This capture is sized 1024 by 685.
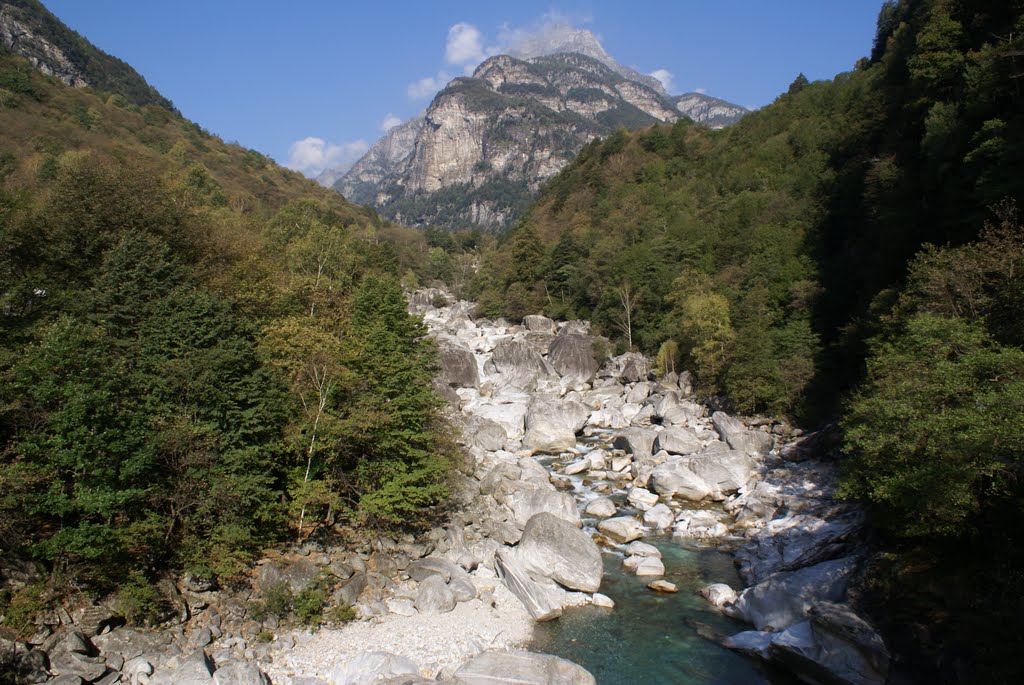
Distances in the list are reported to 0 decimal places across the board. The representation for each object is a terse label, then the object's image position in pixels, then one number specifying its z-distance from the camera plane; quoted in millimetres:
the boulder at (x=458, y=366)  45312
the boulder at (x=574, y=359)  51594
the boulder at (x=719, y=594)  16969
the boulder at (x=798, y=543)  17714
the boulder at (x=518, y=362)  50188
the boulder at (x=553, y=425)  34156
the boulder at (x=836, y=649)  12312
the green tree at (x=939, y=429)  13086
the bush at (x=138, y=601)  12727
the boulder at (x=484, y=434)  31781
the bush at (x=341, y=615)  15086
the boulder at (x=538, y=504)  22703
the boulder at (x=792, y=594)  15062
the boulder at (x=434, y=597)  16031
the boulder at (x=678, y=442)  30516
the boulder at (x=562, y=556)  17844
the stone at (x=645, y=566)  19125
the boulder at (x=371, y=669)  12703
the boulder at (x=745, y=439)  30438
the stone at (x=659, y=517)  23203
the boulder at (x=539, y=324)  60559
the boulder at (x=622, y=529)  21953
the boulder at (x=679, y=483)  25766
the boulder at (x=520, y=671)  12438
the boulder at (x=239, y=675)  11836
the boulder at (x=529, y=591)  16516
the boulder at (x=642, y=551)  20202
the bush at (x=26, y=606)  11314
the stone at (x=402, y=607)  15859
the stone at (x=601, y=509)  24297
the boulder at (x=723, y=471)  25750
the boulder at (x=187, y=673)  11656
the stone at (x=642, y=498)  25328
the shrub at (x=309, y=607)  14758
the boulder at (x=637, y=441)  31344
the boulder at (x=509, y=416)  36062
